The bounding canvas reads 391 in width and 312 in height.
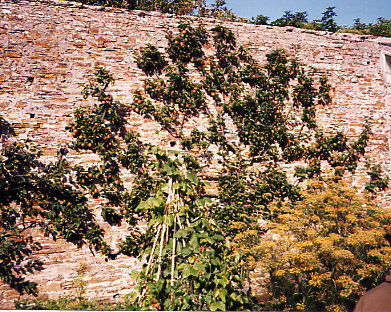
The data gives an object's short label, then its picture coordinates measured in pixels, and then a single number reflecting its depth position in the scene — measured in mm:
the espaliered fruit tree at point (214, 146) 3551
